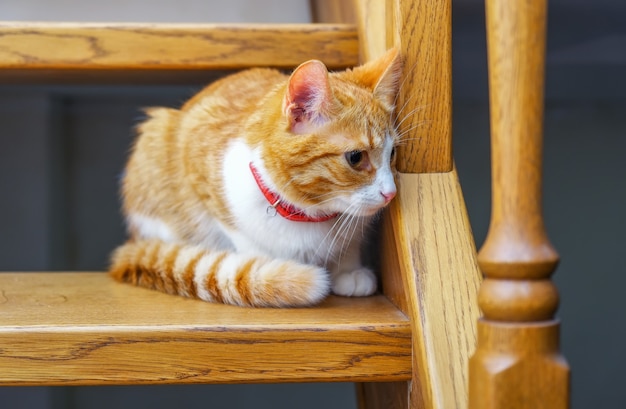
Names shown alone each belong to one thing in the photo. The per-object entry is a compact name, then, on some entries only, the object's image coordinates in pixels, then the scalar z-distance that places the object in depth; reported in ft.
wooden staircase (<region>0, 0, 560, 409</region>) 2.81
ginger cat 3.55
